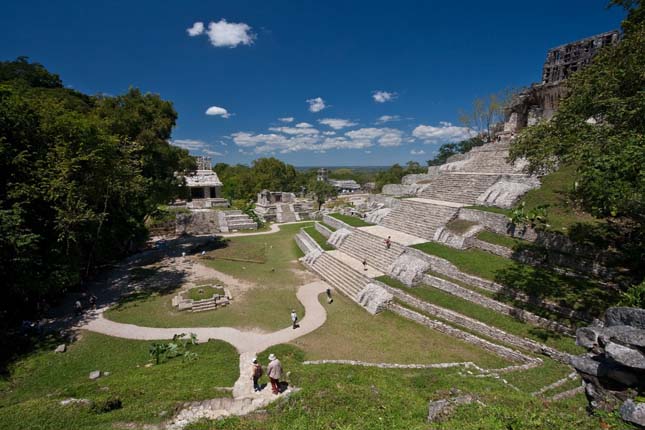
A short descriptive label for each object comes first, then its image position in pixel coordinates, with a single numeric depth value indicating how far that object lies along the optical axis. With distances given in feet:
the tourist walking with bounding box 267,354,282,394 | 25.68
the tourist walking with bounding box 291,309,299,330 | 43.39
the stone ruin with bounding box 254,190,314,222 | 136.36
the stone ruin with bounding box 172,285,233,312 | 49.24
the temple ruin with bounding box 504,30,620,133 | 96.17
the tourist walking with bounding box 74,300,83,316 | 47.93
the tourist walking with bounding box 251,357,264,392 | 26.96
